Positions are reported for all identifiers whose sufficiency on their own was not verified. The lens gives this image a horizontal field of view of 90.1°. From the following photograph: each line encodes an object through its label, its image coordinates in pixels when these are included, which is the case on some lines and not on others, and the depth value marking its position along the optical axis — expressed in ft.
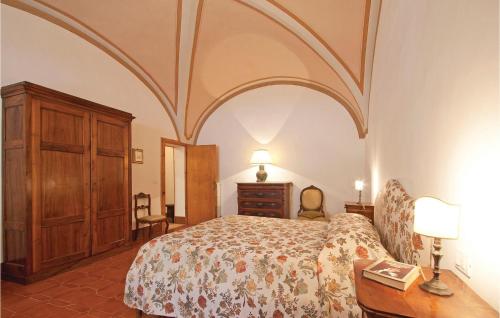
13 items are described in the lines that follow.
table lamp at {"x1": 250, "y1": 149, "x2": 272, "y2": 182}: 16.97
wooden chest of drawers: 15.89
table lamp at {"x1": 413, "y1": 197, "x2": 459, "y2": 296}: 3.32
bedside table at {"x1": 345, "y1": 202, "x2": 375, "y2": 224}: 11.20
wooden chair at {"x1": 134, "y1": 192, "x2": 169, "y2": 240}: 13.92
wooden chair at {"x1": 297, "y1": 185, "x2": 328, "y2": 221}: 15.79
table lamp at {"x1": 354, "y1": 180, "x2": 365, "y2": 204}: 13.10
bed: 5.15
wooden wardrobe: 8.60
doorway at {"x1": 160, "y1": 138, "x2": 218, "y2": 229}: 18.76
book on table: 3.50
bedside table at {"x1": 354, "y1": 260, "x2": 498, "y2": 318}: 2.96
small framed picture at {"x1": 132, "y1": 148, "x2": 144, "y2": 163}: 14.85
